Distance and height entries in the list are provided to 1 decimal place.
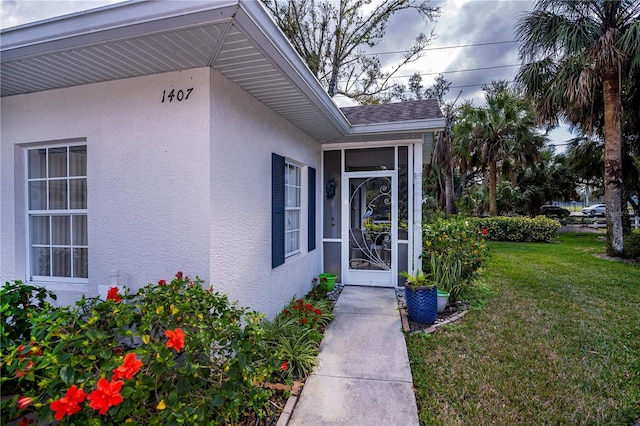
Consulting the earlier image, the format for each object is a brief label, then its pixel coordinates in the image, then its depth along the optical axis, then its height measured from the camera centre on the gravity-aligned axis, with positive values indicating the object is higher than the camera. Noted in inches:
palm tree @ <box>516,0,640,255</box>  317.1 +162.0
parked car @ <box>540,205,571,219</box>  879.7 -5.2
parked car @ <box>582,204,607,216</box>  1251.8 +0.3
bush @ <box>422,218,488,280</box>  232.8 -27.4
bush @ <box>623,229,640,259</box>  353.7 -42.4
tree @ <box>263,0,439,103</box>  498.3 +301.6
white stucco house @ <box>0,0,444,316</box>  90.5 +28.7
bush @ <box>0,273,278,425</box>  65.8 -36.0
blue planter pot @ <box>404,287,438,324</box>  178.5 -54.3
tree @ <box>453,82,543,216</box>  556.7 +146.9
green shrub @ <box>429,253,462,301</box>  220.7 -45.2
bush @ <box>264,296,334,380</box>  131.0 -60.3
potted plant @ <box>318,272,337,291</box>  229.9 -52.6
